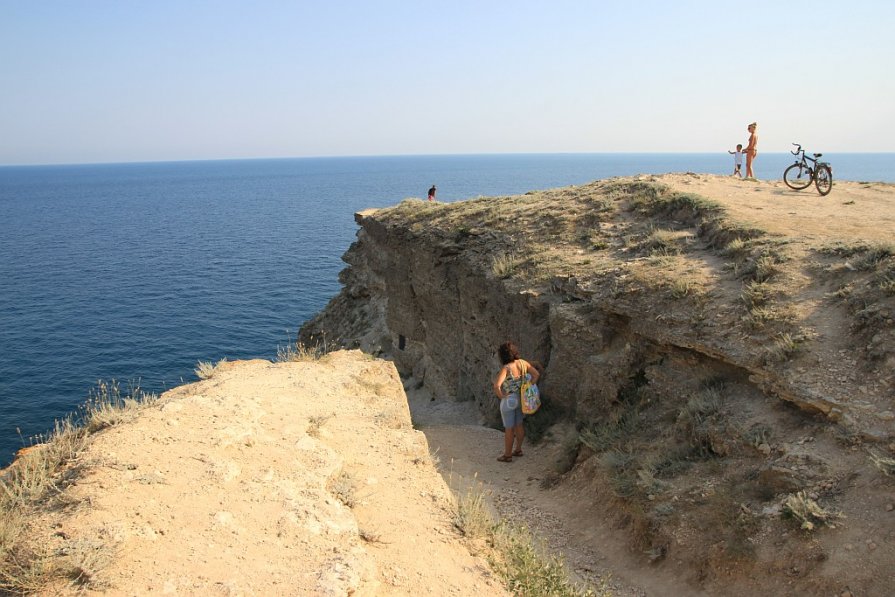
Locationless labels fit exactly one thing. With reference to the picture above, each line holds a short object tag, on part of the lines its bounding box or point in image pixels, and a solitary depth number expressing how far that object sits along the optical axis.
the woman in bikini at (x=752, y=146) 20.81
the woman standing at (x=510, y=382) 10.52
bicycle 17.14
